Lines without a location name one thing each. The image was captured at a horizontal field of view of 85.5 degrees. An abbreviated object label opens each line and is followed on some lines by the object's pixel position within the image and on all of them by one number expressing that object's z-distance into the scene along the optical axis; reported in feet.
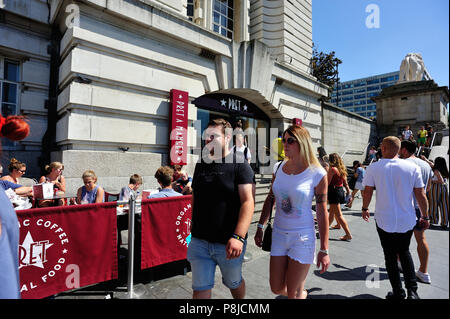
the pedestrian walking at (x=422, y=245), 11.47
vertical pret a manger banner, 25.97
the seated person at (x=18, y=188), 14.25
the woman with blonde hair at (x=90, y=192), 14.88
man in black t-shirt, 7.38
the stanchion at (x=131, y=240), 11.25
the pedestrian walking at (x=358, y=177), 32.96
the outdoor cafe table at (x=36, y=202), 15.30
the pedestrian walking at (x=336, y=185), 18.83
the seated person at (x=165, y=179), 13.53
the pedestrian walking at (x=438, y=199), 21.49
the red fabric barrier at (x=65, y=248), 9.18
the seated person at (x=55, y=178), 17.21
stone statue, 67.31
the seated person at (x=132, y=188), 16.56
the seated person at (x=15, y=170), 15.88
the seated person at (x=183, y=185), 17.71
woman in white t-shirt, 7.75
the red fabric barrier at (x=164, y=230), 12.08
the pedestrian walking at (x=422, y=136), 50.78
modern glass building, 363.15
